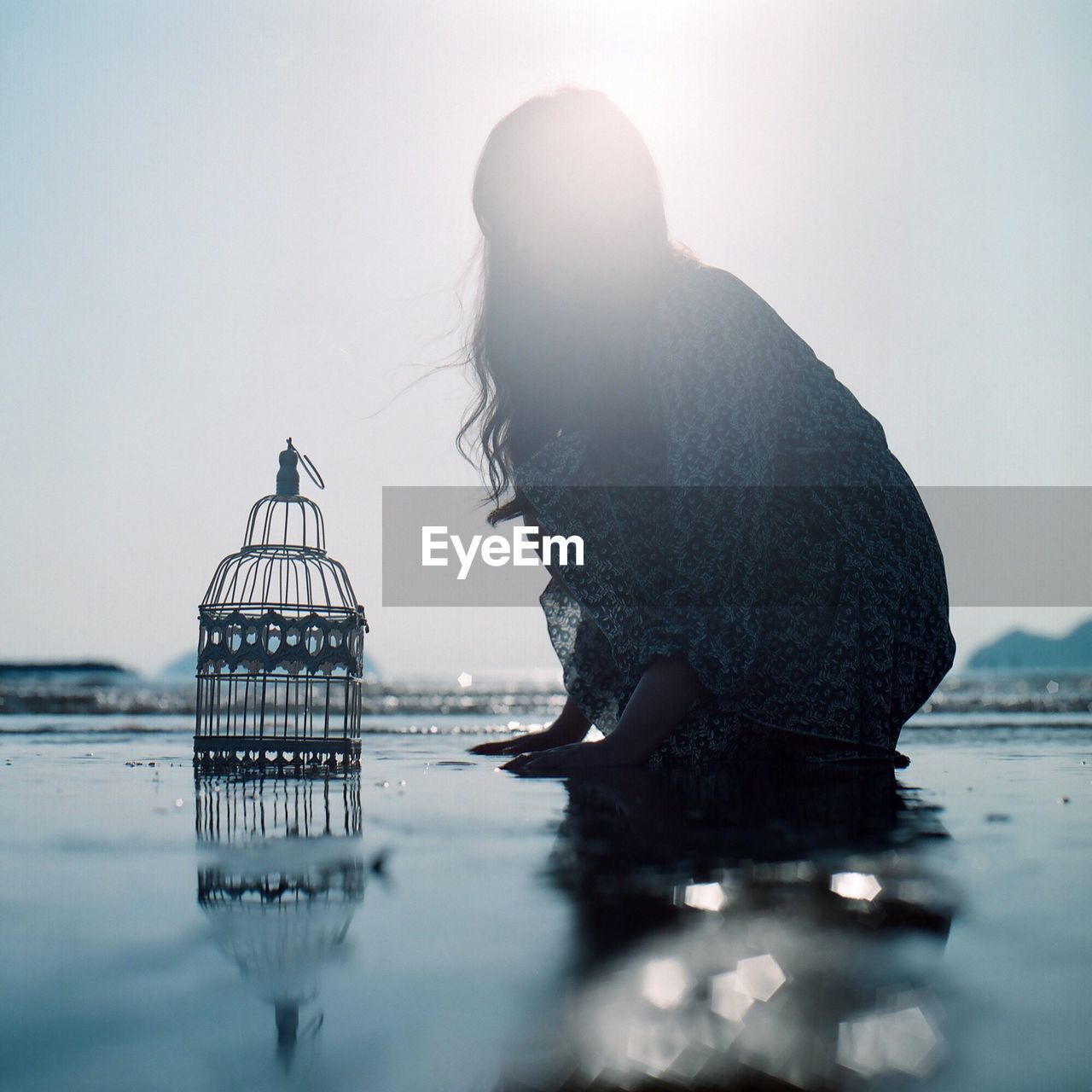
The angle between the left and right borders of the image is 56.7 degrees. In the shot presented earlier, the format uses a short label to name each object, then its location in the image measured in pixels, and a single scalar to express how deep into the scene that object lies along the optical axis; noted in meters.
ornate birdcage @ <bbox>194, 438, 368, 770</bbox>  2.07
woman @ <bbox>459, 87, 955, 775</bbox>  1.86
